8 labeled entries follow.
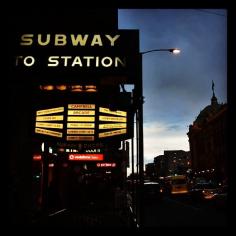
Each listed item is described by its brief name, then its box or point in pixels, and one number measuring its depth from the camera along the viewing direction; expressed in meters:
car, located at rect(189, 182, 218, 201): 24.35
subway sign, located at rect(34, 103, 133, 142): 6.90
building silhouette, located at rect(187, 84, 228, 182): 75.19
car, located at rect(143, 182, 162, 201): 26.99
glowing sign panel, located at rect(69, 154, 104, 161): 12.12
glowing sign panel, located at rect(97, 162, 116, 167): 20.04
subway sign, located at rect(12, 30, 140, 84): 3.74
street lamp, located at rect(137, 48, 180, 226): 3.75
